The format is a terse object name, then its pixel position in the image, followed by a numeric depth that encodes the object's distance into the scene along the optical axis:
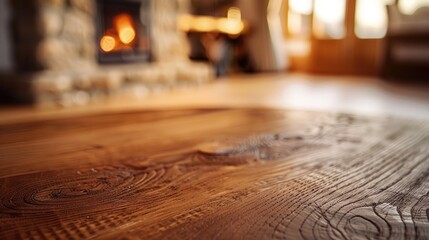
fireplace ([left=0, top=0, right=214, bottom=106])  2.41
